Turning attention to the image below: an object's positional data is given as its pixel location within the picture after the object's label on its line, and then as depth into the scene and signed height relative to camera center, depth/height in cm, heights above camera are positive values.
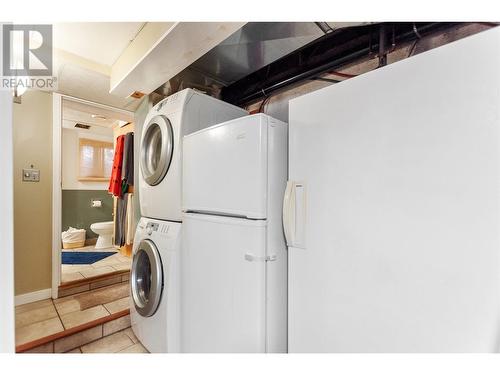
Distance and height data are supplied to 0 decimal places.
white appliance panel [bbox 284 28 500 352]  58 -7
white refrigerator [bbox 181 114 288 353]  98 -25
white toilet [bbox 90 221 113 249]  361 -78
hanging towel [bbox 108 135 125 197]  278 +15
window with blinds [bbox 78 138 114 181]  408 +47
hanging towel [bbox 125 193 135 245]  283 -37
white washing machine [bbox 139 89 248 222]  150 +32
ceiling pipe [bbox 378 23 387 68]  118 +73
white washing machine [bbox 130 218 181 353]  139 -68
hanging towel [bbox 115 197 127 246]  290 -45
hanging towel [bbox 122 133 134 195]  269 +27
